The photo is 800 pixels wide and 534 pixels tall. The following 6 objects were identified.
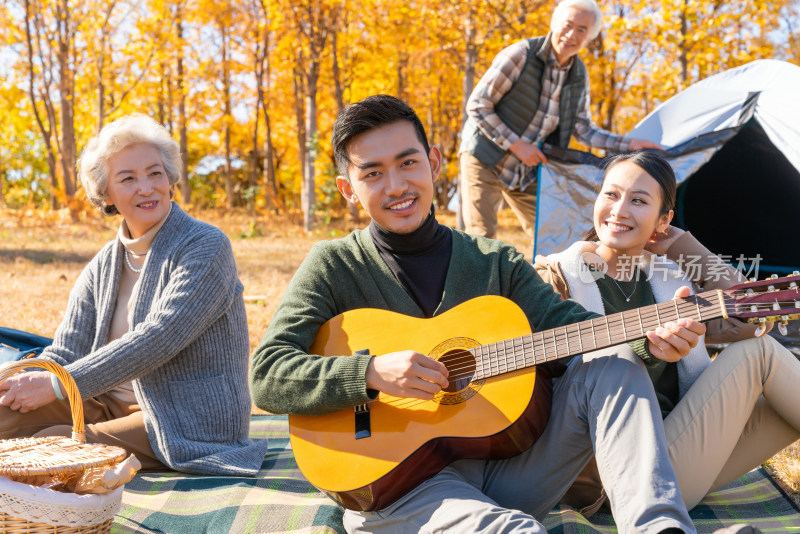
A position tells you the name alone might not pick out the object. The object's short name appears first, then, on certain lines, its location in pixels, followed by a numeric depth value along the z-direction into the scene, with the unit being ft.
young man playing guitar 5.35
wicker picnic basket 5.76
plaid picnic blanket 7.09
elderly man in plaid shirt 14.57
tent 14.73
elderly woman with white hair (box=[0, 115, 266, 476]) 8.18
